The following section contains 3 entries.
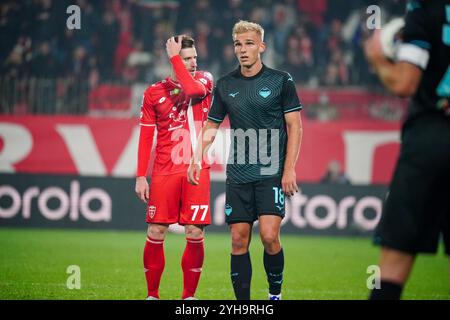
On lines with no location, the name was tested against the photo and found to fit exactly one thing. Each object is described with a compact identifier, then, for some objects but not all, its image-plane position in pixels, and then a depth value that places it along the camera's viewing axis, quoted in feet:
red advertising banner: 101.14
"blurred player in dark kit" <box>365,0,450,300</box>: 29.60
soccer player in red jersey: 49.42
